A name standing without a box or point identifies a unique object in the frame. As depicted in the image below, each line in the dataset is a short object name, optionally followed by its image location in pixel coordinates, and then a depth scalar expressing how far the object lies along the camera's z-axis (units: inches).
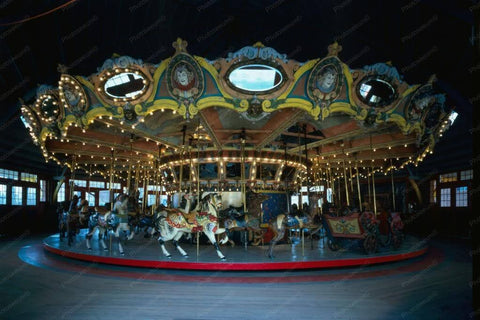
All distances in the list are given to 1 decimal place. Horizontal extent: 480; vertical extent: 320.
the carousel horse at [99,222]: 331.6
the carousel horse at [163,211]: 286.3
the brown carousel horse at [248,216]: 306.3
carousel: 249.0
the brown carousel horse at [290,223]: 278.2
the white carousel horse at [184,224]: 279.3
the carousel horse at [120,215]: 319.6
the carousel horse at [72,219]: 355.3
